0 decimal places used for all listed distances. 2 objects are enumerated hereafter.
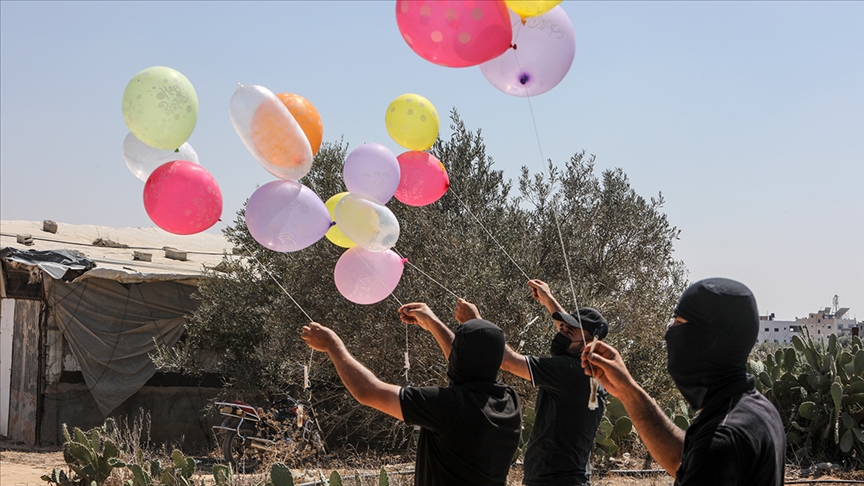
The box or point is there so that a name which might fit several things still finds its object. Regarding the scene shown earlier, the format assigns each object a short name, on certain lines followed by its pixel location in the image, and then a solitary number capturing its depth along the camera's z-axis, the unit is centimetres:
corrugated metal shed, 1279
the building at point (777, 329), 5538
